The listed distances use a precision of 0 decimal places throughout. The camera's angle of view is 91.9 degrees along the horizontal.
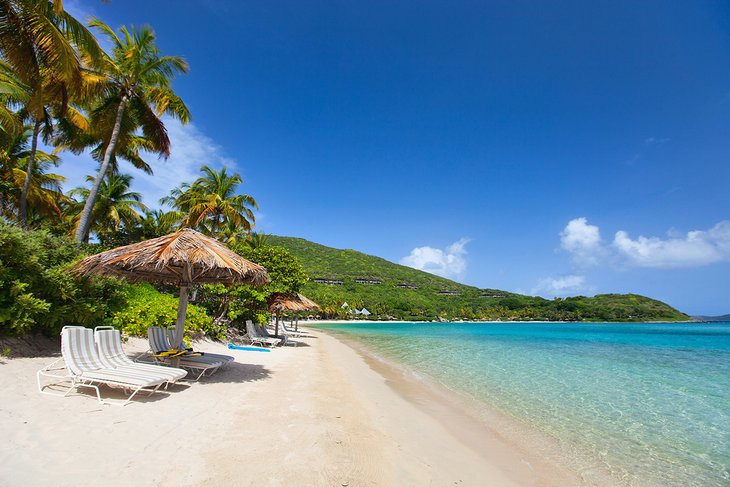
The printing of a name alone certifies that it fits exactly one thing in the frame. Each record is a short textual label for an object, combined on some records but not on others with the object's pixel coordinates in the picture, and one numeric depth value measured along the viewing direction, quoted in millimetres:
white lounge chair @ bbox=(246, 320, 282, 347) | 14133
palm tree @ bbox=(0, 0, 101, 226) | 7844
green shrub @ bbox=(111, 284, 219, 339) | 9438
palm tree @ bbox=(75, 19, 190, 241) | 12922
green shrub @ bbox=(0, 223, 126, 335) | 6082
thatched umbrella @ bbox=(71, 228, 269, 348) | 6316
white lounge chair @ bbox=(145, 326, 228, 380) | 6789
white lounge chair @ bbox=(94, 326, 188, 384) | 5605
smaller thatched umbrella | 16109
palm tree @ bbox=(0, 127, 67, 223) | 16781
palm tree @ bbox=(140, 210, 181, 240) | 24562
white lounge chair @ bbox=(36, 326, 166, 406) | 4961
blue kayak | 12430
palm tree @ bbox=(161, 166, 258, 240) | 22531
